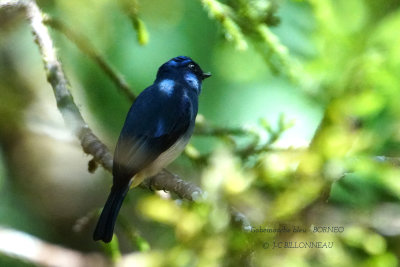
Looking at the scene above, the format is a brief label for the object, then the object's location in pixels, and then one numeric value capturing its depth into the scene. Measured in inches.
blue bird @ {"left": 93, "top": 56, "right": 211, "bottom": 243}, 213.9
